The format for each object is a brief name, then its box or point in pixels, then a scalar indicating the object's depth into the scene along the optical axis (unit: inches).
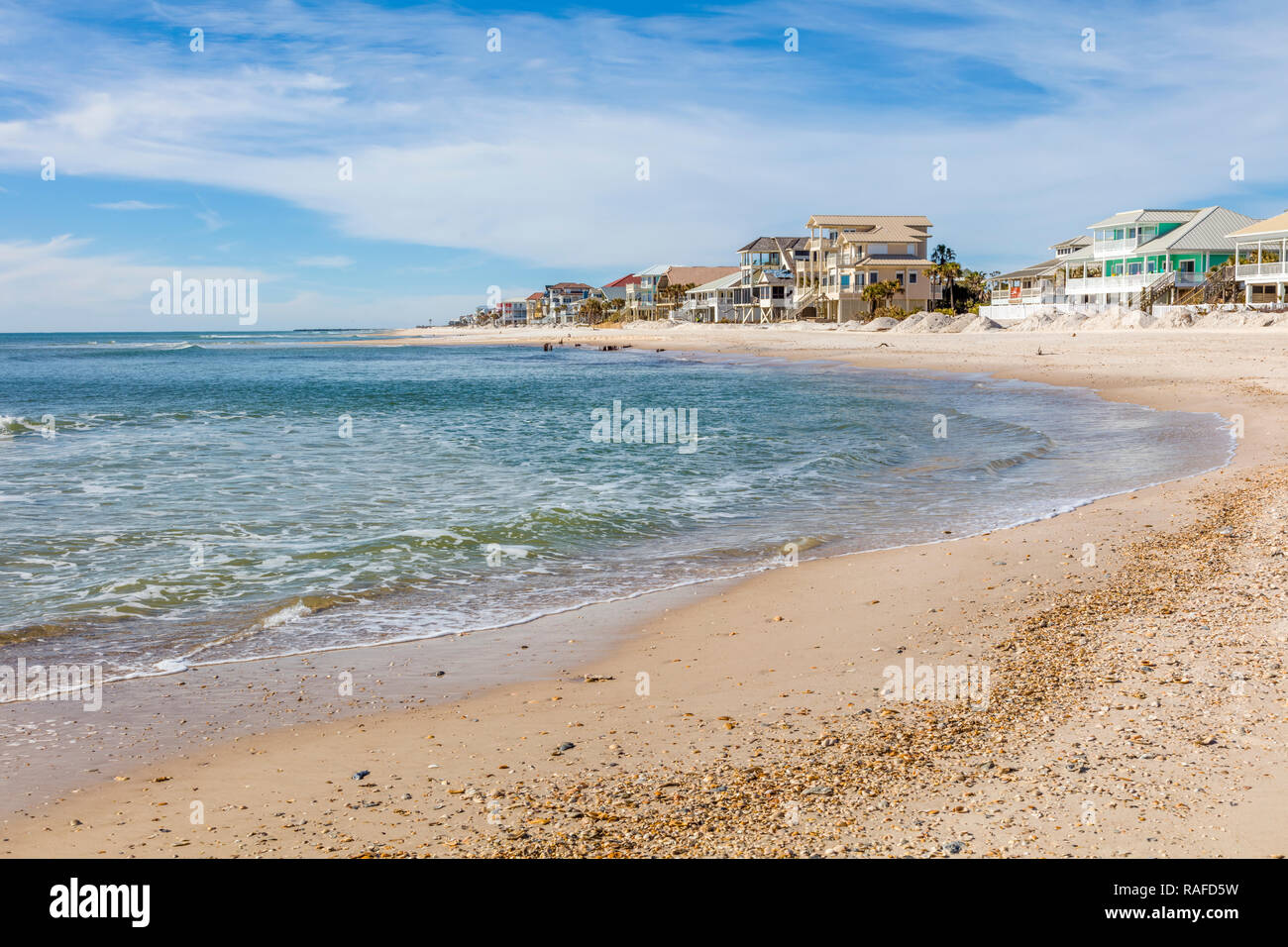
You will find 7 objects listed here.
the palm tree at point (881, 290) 3577.8
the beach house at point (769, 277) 4448.8
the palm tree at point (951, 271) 3567.9
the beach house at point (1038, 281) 3183.1
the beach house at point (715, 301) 4896.7
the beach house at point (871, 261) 3703.2
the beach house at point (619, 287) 7445.9
